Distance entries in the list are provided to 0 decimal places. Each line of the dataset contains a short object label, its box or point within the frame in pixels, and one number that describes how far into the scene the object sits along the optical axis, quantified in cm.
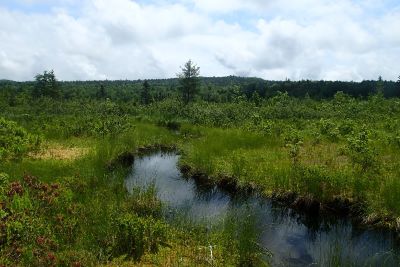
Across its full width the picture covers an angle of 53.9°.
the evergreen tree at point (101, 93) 8477
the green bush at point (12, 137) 1342
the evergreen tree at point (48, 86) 6738
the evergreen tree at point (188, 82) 5588
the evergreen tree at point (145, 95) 7412
